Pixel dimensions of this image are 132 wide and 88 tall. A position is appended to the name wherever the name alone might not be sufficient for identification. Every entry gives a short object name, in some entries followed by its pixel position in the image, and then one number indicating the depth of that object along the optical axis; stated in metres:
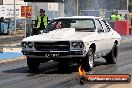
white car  11.61
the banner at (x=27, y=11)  24.11
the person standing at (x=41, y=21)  17.83
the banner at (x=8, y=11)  46.26
